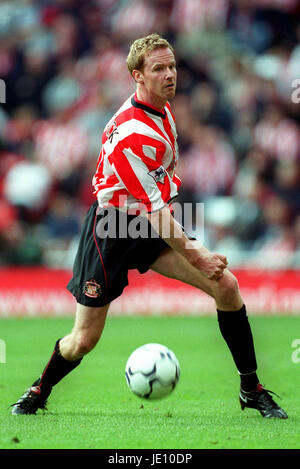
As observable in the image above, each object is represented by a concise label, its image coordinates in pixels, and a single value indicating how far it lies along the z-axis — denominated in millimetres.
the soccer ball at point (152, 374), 9773
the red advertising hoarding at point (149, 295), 23641
